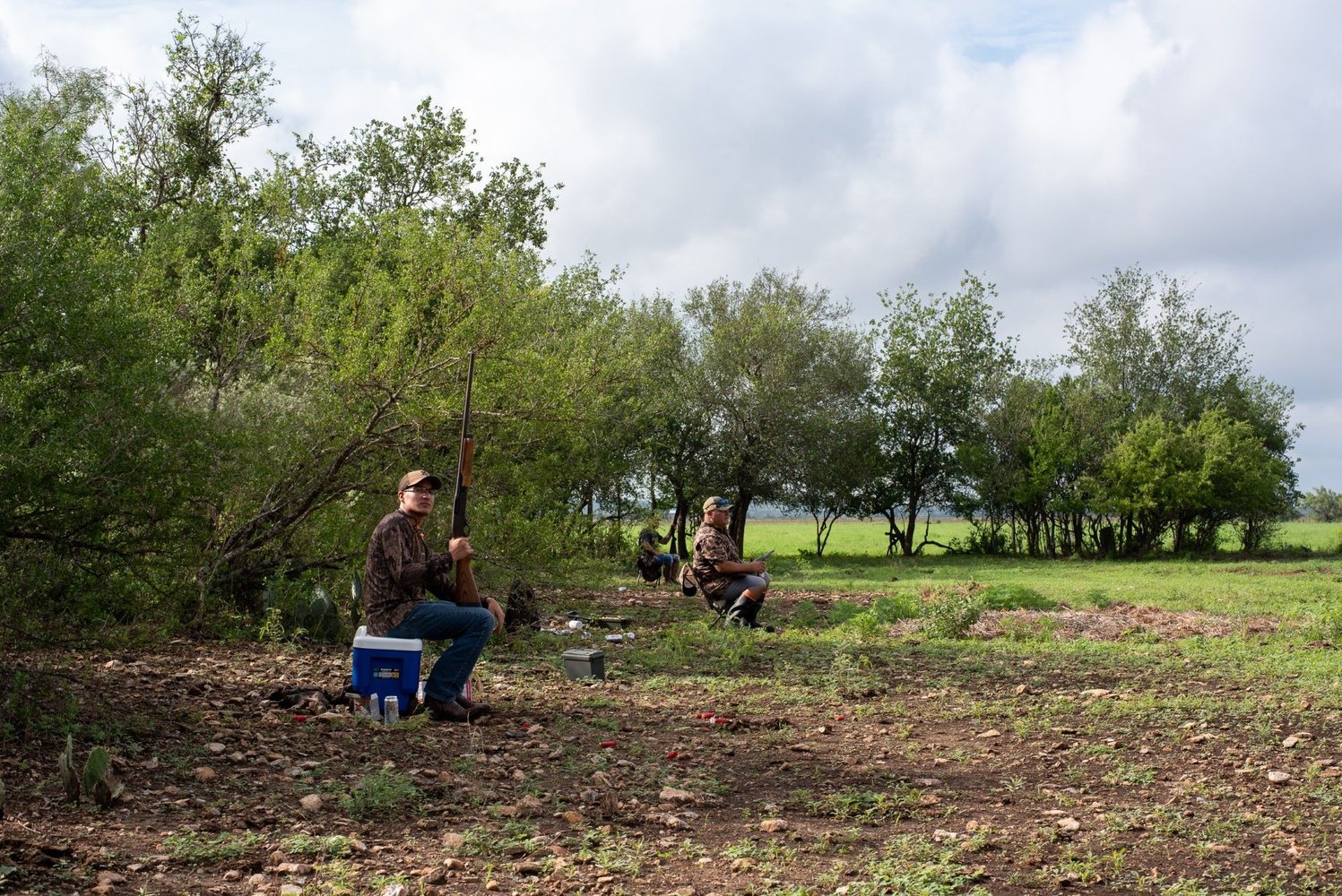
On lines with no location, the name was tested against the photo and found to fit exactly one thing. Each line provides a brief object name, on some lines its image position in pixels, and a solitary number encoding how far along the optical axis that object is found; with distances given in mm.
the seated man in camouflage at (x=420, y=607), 8547
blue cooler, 8266
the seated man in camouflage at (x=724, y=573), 14109
